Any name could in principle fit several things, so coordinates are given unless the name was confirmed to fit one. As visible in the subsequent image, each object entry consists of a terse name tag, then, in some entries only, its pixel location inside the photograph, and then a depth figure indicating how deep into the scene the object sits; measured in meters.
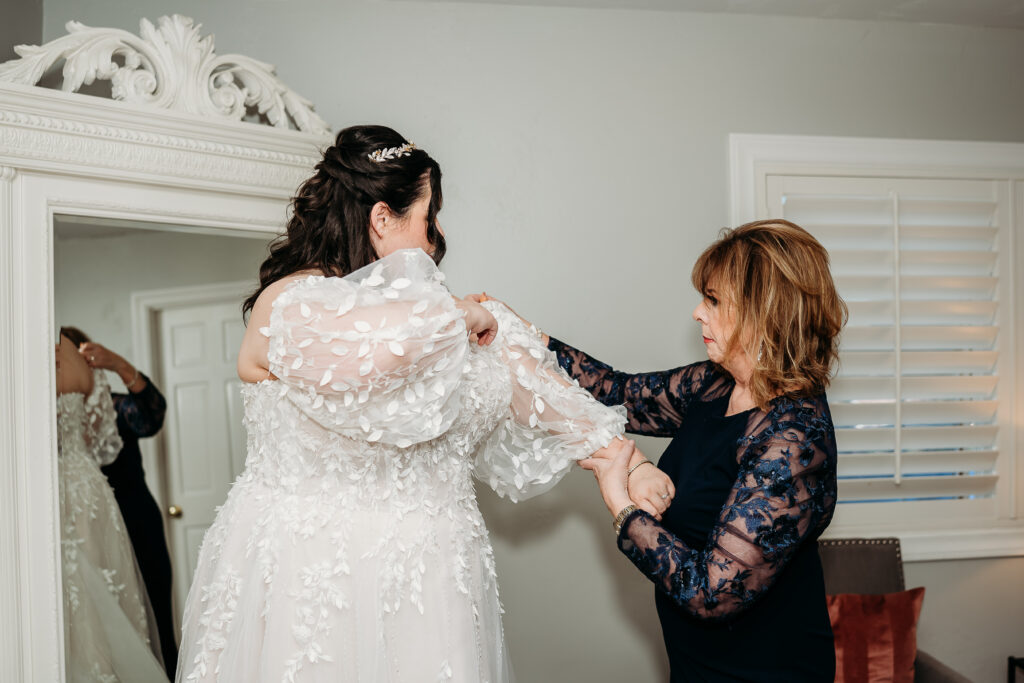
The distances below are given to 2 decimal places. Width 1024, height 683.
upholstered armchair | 2.44
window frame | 2.49
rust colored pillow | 2.23
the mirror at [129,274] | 1.64
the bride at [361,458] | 1.24
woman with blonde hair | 1.37
